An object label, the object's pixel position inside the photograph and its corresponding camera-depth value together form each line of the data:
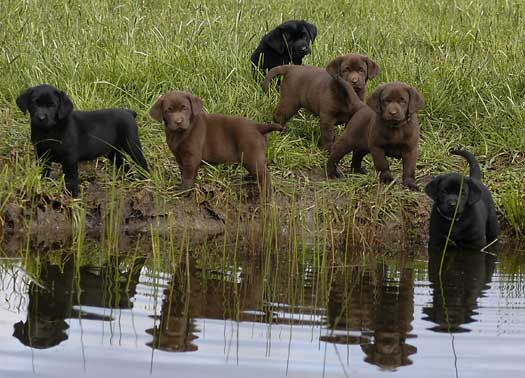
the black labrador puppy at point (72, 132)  10.54
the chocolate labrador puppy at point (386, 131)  10.78
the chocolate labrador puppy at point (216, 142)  10.77
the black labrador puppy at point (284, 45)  13.12
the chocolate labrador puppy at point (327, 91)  11.91
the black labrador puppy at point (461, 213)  10.24
